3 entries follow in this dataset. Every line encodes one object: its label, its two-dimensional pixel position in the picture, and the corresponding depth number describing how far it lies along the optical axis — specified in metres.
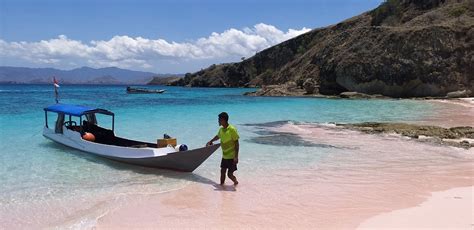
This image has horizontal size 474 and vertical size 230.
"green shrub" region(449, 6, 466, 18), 68.62
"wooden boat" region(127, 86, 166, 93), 98.69
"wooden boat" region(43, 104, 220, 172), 12.30
